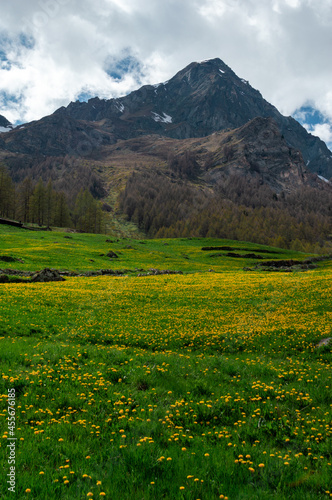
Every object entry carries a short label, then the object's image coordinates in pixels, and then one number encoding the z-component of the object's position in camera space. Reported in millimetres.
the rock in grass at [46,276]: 39219
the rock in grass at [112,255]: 74938
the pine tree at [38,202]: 135000
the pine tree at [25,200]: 139000
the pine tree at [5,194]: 130000
